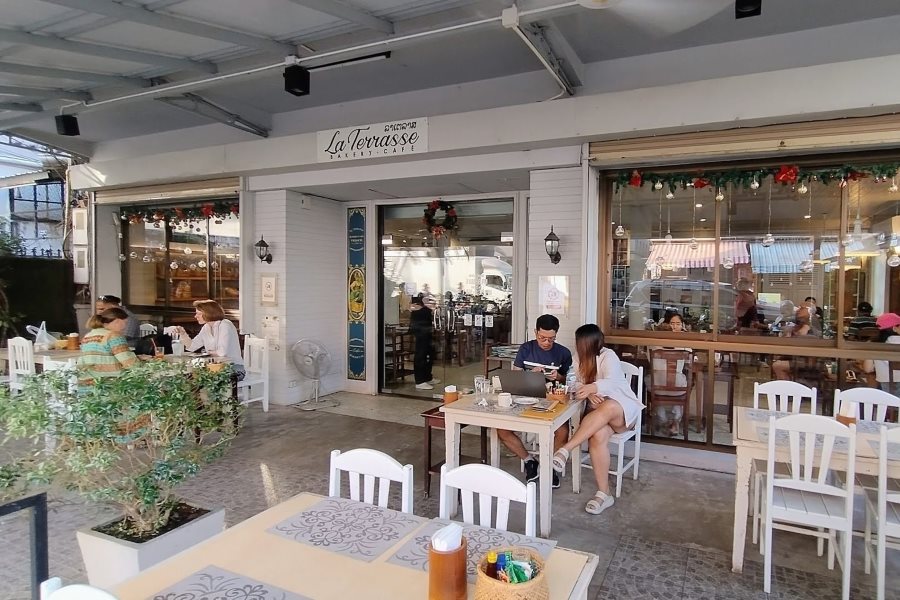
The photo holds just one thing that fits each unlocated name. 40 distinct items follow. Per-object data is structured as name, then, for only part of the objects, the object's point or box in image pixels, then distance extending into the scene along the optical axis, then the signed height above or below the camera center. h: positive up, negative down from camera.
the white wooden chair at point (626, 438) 4.04 -1.20
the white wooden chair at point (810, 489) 2.63 -1.03
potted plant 2.03 -0.65
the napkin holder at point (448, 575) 1.42 -0.78
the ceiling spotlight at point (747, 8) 2.98 +1.62
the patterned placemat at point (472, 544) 1.72 -0.89
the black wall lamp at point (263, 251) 6.77 +0.48
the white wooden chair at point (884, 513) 2.55 -1.16
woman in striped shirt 4.39 -0.54
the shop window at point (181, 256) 7.72 +0.51
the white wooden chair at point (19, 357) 5.59 -0.74
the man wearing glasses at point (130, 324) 6.30 -0.46
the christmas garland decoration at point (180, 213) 7.55 +1.15
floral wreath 6.80 +0.90
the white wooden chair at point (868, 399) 3.55 -0.76
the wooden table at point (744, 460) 2.89 -0.98
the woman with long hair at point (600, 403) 3.89 -0.87
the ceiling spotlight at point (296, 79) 4.54 +1.81
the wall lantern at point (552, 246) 5.10 +0.41
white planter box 2.15 -1.11
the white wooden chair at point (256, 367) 6.45 -0.99
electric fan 6.79 -0.94
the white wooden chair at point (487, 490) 1.96 -0.78
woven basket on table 1.33 -0.77
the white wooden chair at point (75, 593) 1.24 -0.72
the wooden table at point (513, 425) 3.36 -0.90
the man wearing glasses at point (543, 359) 4.11 -0.60
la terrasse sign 5.38 +1.57
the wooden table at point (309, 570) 1.55 -0.89
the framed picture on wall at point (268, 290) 6.82 -0.02
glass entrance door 6.79 -0.10
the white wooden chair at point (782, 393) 3.67 -0.76
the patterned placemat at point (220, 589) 1.52 -0.89
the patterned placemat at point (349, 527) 1.82 -0.89
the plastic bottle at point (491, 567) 1.42 -0.76
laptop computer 3.94 -0.72
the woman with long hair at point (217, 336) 5.69 -0.52
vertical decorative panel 7.59 -0.07
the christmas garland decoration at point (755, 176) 4.28 +0.96
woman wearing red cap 4.32 -0.61
